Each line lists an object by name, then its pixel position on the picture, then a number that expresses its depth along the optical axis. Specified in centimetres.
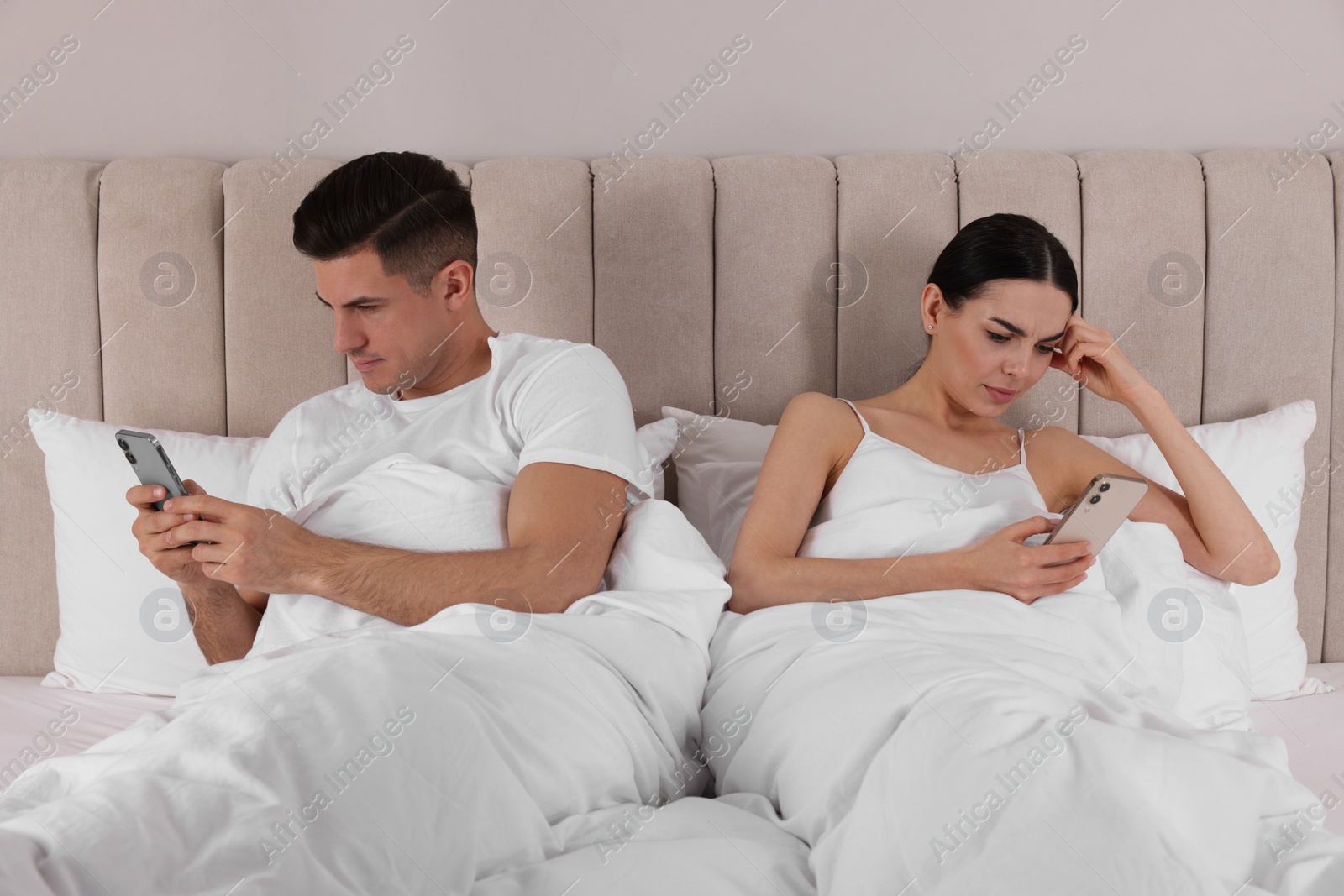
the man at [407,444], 110
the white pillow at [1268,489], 146
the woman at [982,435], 127
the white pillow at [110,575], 143
